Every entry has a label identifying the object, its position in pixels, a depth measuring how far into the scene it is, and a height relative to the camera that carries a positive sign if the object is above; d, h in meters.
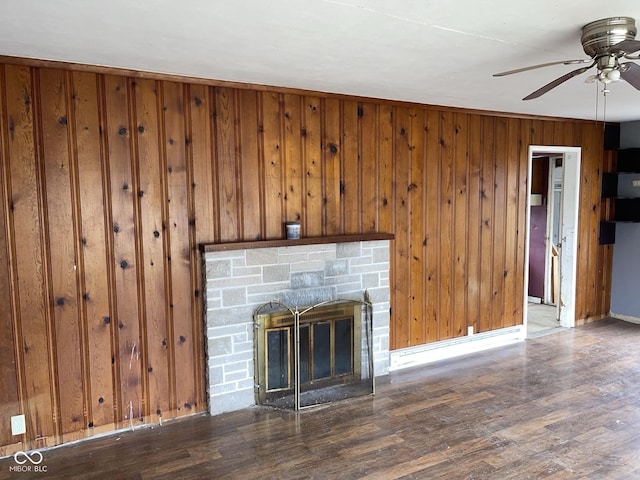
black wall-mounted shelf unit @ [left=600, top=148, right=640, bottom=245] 5.63 +0.05
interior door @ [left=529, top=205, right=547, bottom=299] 6.88 -0.78
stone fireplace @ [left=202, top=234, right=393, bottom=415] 3.47 -0.65
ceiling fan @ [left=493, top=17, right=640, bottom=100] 2.20 +0.70
